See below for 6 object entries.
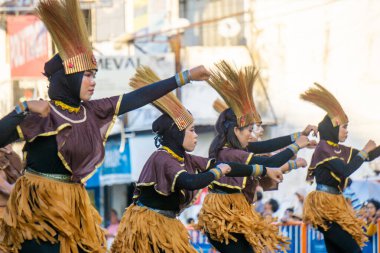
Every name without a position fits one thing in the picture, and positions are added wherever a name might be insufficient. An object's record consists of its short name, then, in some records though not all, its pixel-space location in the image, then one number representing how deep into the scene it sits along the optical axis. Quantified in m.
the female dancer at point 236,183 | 13.70
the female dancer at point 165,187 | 11.70
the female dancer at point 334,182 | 16.20
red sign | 32.86
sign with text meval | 29.50
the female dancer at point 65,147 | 9.72
